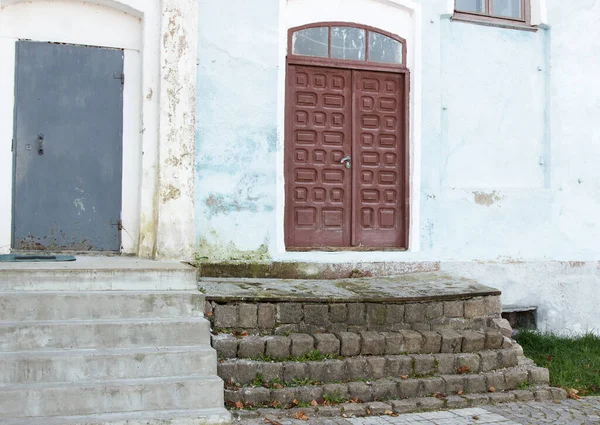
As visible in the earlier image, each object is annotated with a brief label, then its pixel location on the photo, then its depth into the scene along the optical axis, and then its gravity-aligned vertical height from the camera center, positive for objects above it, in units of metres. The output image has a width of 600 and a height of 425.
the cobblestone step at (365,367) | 5.27 -1.22
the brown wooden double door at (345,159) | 7.42 +0.71
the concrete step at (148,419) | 4.38 -1.35
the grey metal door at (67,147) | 6.79 +0.72
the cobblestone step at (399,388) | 5.16 -1.37
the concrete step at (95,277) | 5.17 -0.47
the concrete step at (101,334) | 4.79 -0.86
